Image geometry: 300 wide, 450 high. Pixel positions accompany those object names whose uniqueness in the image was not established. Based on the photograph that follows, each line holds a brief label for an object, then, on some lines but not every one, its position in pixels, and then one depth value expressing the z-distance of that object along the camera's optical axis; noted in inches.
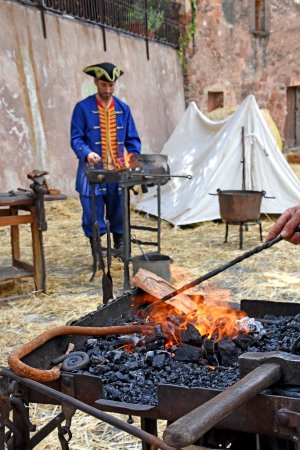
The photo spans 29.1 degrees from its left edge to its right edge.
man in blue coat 236.2
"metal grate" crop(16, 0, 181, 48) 434.6
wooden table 198.4
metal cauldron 284.2
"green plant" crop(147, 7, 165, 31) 545.6
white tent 348.5
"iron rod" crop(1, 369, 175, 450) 65.1
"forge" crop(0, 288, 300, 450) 64.7
